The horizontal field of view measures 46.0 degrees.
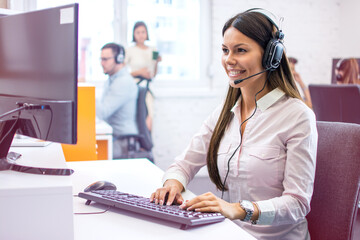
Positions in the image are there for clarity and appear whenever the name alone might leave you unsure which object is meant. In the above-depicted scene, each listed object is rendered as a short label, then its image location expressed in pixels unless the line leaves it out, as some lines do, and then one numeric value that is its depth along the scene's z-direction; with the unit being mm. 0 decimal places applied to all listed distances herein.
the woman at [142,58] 3980
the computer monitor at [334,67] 3900
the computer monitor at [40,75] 879
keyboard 909
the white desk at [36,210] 753
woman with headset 1127
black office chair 3482
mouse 1137
